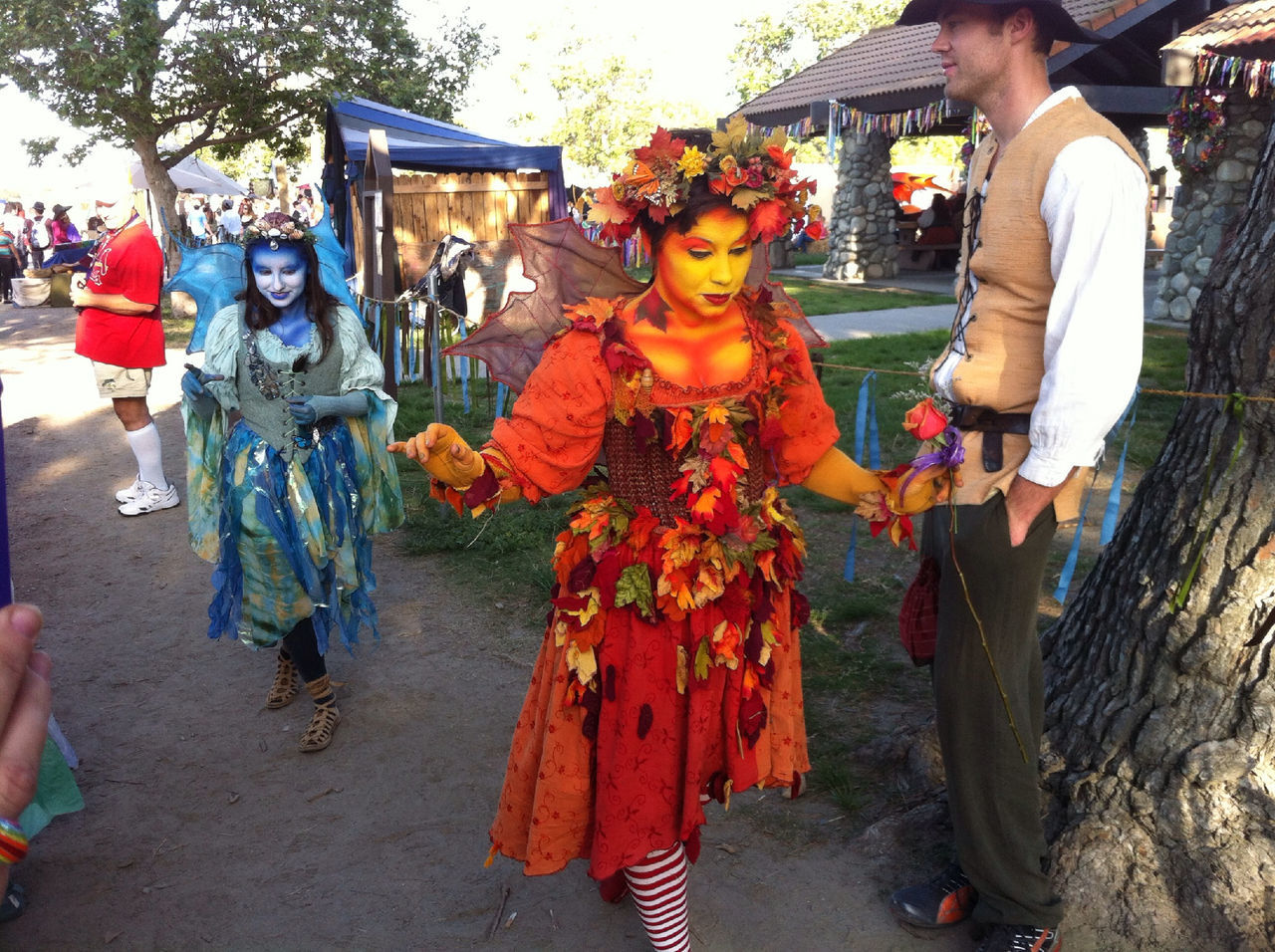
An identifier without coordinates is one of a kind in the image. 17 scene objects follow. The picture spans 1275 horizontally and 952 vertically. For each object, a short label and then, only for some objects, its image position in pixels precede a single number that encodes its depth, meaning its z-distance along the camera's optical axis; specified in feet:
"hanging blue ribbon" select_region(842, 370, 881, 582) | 12.83
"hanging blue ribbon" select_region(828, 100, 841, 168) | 52.31
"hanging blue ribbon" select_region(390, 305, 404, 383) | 27.17
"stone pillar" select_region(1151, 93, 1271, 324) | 34.35
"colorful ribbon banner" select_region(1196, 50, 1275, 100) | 31.55
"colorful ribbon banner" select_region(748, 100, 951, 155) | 49.18
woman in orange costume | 7.39
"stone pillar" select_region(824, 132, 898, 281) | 54.39
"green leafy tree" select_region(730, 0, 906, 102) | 124.57
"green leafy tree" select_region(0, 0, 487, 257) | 46.80
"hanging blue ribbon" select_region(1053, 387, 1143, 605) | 11.26
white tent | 75.99
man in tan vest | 6.33
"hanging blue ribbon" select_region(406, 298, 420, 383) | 27.14
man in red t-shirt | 19.07
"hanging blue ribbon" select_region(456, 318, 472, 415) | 23.94
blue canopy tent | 31.99
